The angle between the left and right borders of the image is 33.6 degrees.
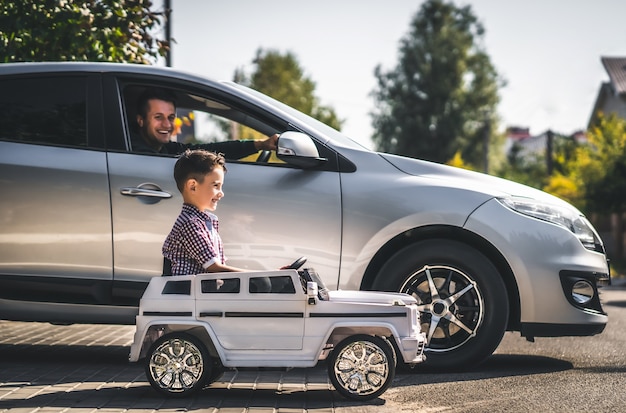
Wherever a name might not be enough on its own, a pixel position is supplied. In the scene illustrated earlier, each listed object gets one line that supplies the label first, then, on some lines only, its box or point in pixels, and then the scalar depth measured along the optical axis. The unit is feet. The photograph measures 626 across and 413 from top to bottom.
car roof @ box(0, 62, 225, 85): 21.59
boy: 17.40
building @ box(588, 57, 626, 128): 180.34
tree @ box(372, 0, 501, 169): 219.61
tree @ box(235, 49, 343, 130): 245.65
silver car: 20.54
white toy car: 17.03
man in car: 21.31
